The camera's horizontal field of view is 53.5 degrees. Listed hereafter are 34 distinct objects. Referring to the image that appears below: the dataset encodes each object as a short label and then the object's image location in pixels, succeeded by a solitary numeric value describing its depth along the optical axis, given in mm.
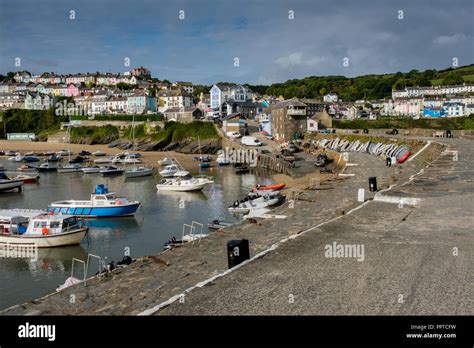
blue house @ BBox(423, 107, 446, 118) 105500
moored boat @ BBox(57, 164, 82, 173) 59625
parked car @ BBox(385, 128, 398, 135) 60912
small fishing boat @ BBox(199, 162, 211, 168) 60350
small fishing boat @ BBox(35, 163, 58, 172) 60688
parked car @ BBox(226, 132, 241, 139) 78762
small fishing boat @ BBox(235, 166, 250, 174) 55325
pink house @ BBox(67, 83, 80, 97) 158500
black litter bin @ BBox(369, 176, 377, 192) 25609
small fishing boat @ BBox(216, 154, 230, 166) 62434
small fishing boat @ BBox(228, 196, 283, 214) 30250
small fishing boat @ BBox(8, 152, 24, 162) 74375
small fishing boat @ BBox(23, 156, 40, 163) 74375
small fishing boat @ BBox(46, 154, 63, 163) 71506
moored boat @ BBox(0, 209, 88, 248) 22734
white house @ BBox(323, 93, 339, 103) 141875
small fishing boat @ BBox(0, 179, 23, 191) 44219
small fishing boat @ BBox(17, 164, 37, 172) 60097
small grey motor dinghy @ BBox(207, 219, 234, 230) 26120
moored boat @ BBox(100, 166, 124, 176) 55250
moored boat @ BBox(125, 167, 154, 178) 52031
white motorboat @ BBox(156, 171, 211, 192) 41375
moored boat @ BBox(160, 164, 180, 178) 51469
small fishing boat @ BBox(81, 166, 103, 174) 57112
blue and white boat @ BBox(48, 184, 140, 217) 30938
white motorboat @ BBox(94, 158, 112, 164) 68062
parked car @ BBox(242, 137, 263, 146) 71250
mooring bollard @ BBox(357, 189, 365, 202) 21594
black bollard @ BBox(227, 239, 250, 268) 12227
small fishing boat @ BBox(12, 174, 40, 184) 50594
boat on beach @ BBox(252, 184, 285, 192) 37519
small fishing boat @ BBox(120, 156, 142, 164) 65250
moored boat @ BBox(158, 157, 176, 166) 64375
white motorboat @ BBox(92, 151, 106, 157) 78938
